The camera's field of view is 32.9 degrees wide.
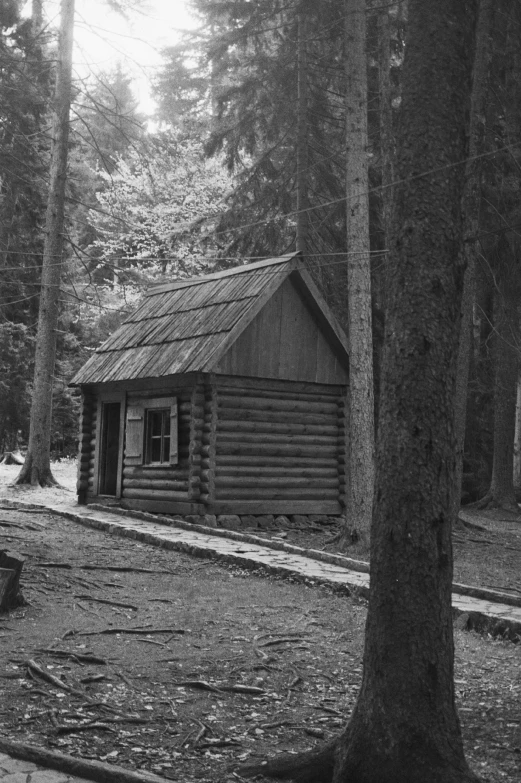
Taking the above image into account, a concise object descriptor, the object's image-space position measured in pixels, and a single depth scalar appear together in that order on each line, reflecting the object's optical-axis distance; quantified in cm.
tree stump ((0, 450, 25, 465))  3108
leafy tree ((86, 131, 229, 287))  3466
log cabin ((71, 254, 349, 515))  1744
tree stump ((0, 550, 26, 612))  919
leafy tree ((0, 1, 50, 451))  2480
